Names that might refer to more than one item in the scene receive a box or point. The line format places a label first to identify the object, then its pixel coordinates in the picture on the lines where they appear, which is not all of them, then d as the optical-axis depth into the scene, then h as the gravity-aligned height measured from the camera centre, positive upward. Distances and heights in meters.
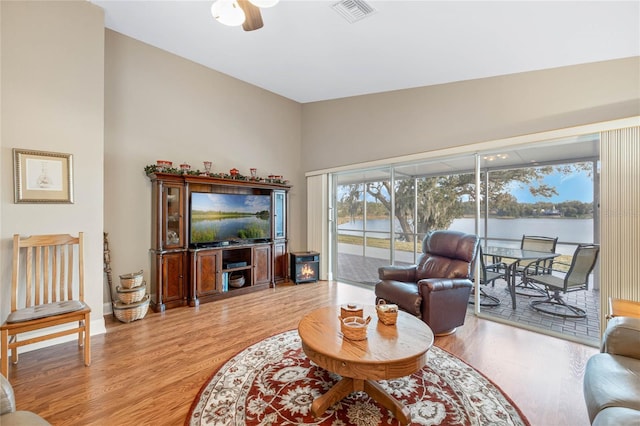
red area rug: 1.67 -1.29
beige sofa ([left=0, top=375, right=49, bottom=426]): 1.08 -0.84
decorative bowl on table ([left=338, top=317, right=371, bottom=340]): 1.77 -0.79
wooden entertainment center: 3.57 -0.65
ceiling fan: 1.95 +1.54
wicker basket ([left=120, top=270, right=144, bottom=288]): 3.23 -0.82
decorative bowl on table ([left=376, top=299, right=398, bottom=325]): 2.01 -0.78
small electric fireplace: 4.95 -1.03
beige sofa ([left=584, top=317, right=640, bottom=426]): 1.13 -0.83
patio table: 3.42 -0.59
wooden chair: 2.13 -0.73
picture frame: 2.46 +0.36
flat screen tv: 3.94 -0.09
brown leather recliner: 2.72 -0.79
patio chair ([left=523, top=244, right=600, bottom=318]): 2.99 -0.86
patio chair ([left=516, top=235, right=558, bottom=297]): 3.55 -0.72
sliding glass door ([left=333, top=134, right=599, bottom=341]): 3.24 +0.07
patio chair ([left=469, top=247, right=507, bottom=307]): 3.71 -0.89
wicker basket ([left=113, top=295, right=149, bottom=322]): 3.11 -1.15
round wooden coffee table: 1.55 -0.86
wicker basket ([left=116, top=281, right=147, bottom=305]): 3.16 -0.97
